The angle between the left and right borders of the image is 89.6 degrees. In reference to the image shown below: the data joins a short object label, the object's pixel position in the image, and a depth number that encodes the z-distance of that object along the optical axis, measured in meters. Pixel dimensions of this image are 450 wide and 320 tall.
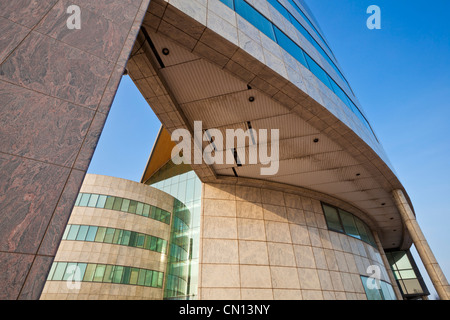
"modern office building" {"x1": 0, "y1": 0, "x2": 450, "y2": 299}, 3.28
